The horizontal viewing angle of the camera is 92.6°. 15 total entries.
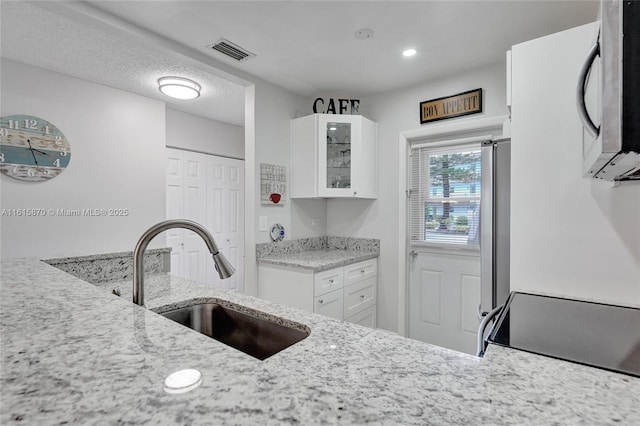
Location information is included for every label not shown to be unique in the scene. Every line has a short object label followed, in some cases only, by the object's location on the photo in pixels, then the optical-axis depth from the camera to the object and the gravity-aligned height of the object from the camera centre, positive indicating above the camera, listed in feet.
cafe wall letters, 10.16 +3.55
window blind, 8.83 +0.50
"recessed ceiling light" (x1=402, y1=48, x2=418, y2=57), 7.72 +4.05
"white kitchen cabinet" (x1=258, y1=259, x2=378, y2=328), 7.99 -2.23
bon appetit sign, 8.60 +3.07
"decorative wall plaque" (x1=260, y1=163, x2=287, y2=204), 9.33 +0.85
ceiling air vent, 7.50 +4.11
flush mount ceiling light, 9.42 +3.85
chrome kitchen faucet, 3.18 -0.44
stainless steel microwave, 1.86 +0.83
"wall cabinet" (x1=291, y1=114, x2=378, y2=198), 9.73 +1.76
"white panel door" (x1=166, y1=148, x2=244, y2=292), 12.54 +0.10
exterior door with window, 8.79 -1.04
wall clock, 8.41 +1.78
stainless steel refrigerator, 5.43 -0.21
